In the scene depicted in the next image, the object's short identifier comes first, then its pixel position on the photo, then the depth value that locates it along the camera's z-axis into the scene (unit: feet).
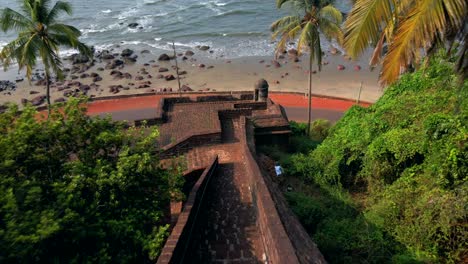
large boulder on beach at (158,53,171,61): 140.87
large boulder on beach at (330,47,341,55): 139.95
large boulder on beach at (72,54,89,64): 142.41
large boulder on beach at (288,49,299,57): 137.98
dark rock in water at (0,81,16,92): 122.72
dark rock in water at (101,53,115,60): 145.59
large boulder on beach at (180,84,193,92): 112.27
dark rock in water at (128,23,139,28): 181.88
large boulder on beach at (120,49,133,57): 146.41
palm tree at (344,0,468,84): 18.71
